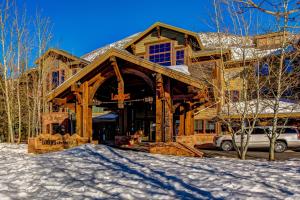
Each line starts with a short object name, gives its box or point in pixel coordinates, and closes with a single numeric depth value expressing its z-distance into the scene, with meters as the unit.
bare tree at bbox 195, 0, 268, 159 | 10.52
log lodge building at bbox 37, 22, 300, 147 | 12.16
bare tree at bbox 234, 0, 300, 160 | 9.91
